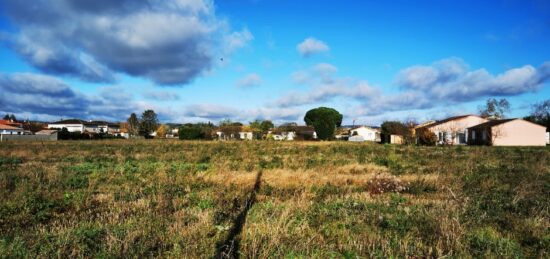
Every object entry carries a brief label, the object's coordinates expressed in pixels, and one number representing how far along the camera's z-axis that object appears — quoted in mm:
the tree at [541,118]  67131
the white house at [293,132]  96675
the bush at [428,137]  49594
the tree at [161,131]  107688
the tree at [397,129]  54656
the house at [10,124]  91769
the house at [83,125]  123575
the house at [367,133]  103938
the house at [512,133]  48656
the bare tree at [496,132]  48250
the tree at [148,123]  108500
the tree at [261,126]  110000
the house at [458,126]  57000
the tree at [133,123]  103375
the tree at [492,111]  74688
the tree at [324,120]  75188
